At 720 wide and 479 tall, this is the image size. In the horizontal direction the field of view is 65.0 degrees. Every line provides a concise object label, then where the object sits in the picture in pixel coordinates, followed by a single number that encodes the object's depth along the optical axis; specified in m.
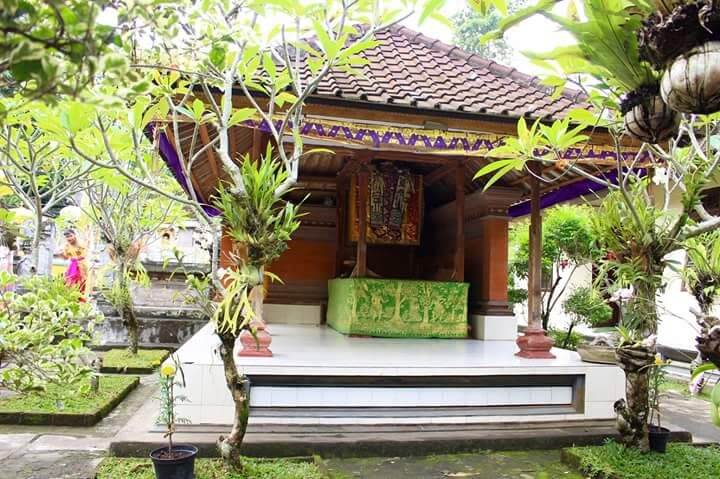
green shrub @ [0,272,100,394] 2.59
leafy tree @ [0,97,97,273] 3.35
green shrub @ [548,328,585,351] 10.10
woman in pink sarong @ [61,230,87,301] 8.99
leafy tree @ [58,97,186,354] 8.38
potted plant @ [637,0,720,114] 1.76
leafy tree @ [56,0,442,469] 3.10
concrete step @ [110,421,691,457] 4.38
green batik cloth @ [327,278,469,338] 7.36
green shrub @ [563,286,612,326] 9.48
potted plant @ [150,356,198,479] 3.44
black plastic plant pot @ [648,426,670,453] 4.48
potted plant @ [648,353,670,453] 4.48
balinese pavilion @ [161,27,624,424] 5.13
